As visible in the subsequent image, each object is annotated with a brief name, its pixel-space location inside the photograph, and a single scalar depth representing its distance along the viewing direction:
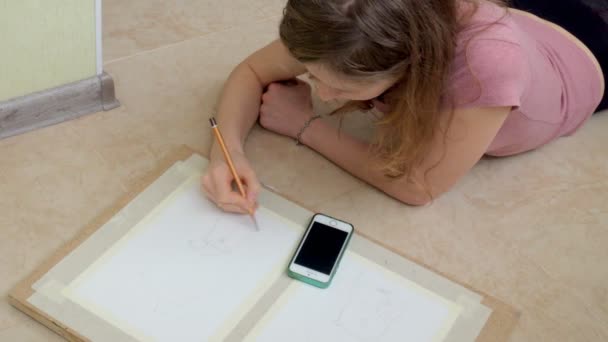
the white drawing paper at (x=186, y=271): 0.77
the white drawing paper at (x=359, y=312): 0.79
